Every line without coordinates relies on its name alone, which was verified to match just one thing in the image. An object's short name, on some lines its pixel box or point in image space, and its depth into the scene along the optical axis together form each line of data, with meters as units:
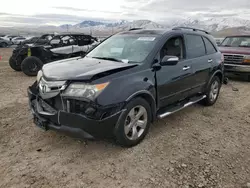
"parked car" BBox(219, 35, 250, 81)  6.34
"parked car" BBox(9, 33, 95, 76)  6.98
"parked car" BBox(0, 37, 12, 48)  19.99
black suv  2.36
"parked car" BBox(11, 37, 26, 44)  21.66
